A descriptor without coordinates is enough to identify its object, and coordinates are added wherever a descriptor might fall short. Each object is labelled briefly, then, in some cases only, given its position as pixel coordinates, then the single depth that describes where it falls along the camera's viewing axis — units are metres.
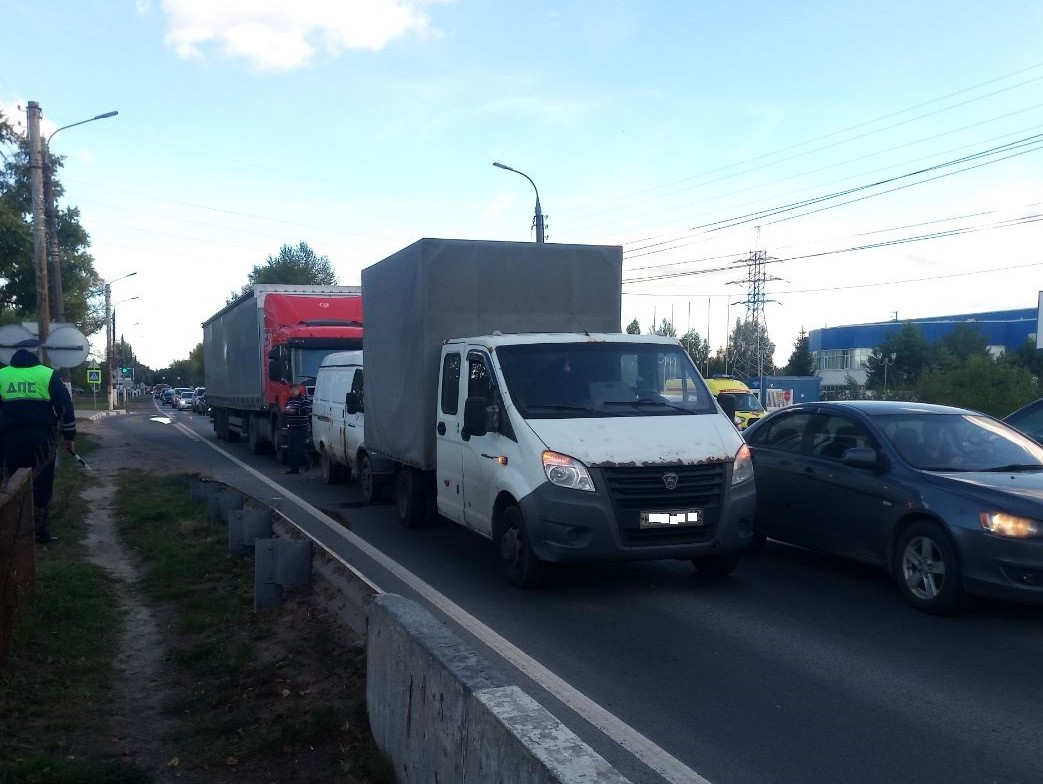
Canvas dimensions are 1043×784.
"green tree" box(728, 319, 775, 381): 65.24
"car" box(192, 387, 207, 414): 59.47
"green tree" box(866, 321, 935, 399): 66.12
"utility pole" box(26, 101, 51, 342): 19.70
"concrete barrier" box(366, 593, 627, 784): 3.00
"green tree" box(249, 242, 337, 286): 99.62
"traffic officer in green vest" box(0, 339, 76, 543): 9.64
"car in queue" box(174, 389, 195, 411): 72.21
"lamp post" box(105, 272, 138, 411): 54.08
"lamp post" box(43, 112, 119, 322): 25.84
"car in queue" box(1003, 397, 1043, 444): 10.89
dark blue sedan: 6.81
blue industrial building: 78.25
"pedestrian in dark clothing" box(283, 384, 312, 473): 18.58
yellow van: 27.83
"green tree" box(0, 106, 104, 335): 35.72
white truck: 7.59
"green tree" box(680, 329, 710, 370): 66.68
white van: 14.79
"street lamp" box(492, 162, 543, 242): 28.70
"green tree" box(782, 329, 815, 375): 90.38
